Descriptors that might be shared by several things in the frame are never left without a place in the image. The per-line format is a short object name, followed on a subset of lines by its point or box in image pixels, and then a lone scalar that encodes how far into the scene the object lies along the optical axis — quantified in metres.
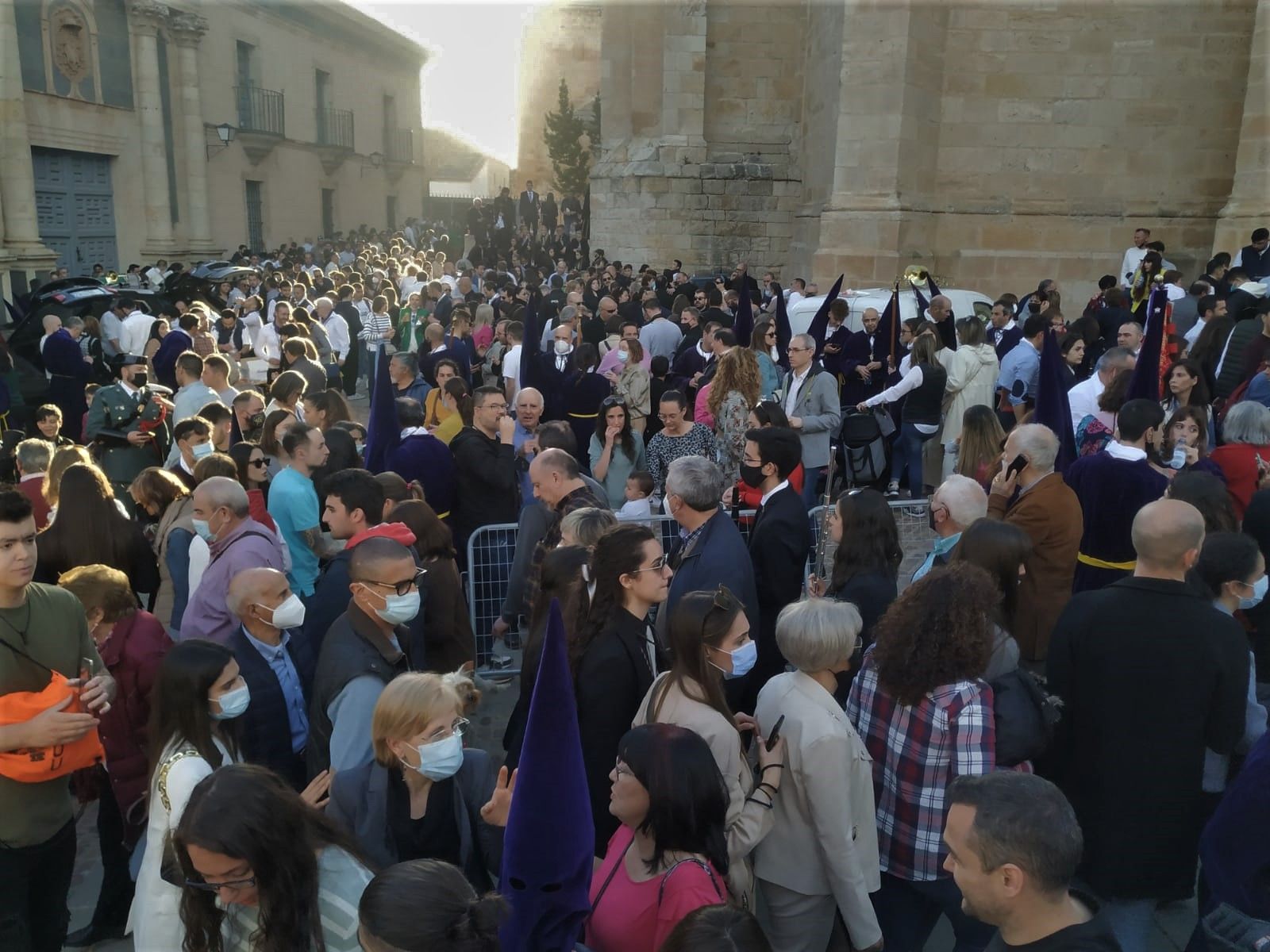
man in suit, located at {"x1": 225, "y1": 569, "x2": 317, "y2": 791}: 3.59
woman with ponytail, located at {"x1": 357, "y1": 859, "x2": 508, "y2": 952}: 2.01
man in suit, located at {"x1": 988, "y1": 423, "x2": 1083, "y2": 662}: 4.82
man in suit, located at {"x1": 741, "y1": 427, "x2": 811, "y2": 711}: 4.70
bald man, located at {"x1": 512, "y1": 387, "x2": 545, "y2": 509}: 6.88
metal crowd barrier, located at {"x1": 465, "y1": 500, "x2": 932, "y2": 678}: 6.13
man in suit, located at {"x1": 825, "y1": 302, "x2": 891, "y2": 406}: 9.26
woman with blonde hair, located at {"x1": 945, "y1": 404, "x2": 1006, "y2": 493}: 5.84
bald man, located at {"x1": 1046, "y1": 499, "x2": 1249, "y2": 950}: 3.29
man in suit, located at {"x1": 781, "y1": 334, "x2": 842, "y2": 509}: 7.55
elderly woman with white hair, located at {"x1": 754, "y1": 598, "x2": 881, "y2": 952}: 2.96
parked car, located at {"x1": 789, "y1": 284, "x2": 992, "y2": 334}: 11.07
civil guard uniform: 6.82
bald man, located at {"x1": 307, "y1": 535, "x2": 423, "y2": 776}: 3.29
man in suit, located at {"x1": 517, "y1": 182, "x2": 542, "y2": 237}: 29.69
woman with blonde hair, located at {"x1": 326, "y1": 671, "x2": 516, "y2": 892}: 2.84
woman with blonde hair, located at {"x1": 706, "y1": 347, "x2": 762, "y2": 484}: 7.07
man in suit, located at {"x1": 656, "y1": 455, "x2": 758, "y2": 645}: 4.19
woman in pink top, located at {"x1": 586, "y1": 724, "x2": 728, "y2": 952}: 2.49
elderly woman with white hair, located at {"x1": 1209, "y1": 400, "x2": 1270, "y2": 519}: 5.48
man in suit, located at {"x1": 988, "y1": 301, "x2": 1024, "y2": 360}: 9.76
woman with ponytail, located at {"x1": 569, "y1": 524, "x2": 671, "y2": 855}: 3.35
